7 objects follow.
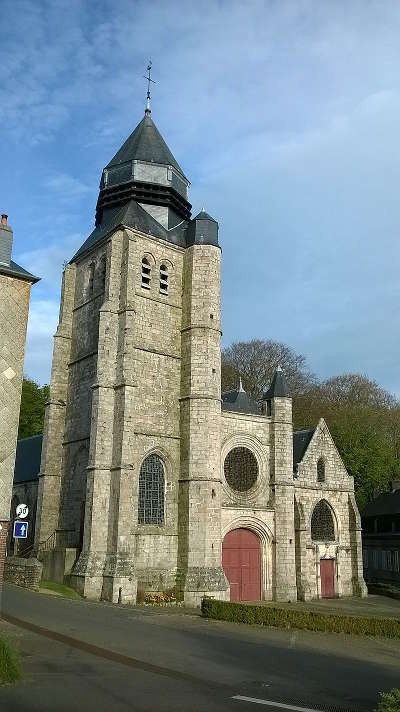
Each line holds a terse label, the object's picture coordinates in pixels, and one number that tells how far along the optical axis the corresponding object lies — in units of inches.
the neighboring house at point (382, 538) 1314.0
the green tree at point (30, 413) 1785.2
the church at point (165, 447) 885.8
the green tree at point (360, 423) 1400.1
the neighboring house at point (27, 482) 1180.5
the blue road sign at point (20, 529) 489.4
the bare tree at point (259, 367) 1590.8
